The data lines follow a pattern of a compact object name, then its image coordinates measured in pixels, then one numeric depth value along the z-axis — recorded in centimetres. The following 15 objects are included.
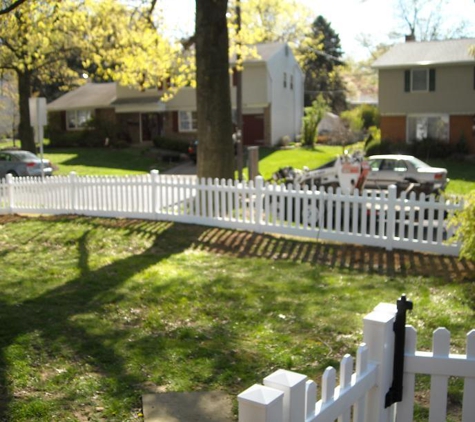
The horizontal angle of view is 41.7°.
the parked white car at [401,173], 2131
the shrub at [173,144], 3716
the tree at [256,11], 2148
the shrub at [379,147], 3309
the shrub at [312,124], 4025
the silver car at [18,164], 2677
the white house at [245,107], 3919
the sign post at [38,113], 1734
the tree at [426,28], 5847
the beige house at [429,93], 3247
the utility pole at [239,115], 2021
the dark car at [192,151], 3381
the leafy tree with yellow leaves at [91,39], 1956
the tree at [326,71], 6103
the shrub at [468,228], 846
